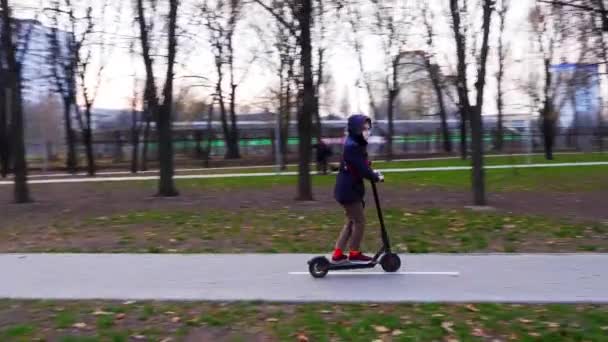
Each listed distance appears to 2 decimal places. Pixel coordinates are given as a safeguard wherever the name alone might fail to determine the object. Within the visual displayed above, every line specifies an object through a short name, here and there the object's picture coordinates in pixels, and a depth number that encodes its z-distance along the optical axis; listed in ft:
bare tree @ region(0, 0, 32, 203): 52.65
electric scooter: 23.73
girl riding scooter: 23.17
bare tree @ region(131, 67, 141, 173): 119.44
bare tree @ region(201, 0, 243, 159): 56.90
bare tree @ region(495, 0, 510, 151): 128.77
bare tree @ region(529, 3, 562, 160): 118.44
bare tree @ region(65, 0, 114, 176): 93.31
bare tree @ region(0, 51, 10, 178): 112.78
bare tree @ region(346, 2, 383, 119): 135.87
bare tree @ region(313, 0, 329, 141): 49.45
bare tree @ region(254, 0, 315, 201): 48.65
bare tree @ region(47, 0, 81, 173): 68.54
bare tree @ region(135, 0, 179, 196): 55.36
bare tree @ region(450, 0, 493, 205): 45.44
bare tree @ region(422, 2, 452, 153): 72.49
